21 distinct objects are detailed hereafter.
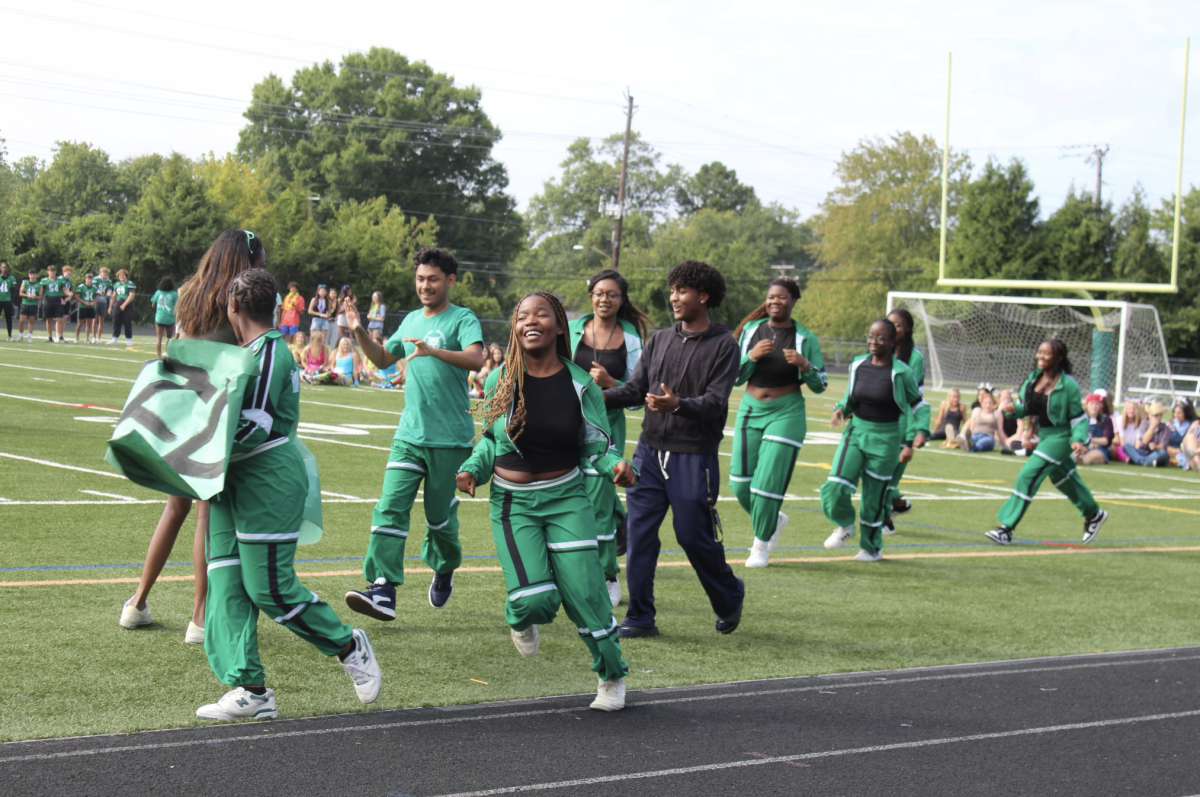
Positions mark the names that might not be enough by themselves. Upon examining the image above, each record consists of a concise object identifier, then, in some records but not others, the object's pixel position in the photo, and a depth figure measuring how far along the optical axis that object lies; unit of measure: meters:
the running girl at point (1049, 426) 11.23
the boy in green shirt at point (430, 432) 6.51
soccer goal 38.97
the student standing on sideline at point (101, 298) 32.88
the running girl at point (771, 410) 8.98
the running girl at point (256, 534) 4.72
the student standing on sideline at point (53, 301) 31.97
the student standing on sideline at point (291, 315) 29.09
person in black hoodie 6.52
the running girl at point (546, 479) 5.28
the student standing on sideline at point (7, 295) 30.03
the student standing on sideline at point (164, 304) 26.22
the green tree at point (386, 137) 78.75
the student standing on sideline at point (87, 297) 32.28
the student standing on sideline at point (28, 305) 31.38
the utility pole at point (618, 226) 56.94
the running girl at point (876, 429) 9.90
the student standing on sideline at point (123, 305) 32.08
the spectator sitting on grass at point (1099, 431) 21.02
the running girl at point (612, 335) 7.84
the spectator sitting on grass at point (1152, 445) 21.17
